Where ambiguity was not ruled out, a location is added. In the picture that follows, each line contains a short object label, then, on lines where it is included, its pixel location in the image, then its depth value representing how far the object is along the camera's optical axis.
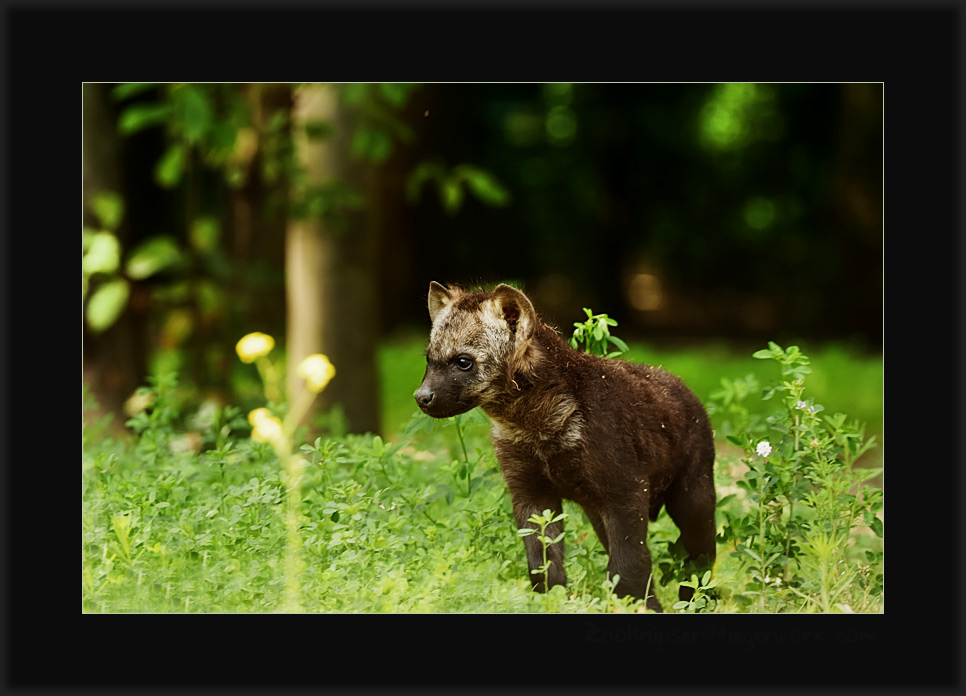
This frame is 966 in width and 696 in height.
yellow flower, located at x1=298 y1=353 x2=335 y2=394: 9.04
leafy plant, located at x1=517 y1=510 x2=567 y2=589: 8.51
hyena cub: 8.79
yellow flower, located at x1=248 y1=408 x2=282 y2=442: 9.22
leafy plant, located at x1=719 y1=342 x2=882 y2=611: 9.53
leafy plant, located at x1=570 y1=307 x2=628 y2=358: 10.21
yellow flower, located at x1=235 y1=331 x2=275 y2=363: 9.10
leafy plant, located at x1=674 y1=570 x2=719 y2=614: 8.92
